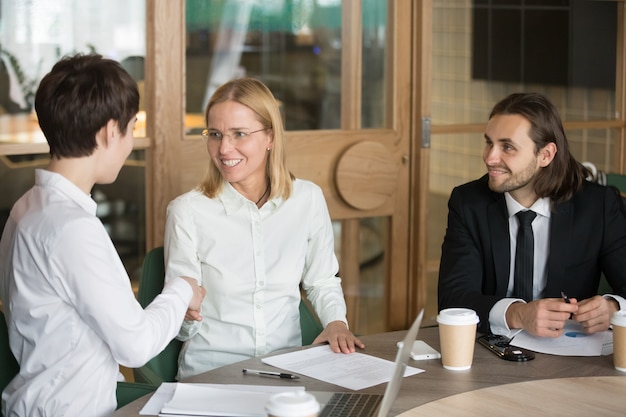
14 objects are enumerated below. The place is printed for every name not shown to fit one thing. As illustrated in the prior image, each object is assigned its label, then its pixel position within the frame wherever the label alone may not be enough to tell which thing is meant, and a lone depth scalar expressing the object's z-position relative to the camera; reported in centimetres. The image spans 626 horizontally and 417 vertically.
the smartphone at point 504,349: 293
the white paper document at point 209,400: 264
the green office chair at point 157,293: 332
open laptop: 265
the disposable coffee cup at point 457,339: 286
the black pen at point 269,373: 283
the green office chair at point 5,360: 293
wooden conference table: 268
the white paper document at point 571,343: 298
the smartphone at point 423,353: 294
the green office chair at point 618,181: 424
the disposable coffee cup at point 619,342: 288
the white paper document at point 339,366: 282
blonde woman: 328
